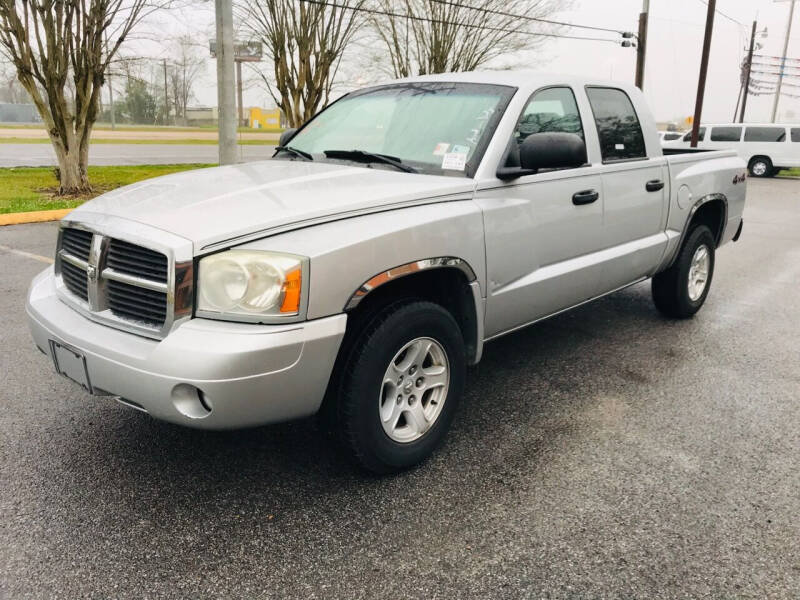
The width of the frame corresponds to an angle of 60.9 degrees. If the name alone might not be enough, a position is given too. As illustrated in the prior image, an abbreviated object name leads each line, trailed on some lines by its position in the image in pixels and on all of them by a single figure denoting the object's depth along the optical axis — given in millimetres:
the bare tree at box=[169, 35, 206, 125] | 66500
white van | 24312
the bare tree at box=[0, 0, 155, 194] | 11742
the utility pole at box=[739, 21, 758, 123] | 42622
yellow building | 77375
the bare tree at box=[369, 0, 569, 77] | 21609
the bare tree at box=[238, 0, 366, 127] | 16188
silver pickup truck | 2432
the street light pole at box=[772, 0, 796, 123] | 42650
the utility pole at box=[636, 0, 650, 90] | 24469
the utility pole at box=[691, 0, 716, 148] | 23453
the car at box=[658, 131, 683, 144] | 29344
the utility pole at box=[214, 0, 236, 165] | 11727
